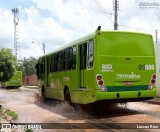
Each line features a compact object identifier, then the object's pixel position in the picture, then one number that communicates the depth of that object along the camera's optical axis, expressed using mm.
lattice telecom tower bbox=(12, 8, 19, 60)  80119
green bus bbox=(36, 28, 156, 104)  13836
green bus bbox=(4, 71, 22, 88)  57906
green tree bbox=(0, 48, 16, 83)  26234
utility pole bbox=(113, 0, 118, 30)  38372
